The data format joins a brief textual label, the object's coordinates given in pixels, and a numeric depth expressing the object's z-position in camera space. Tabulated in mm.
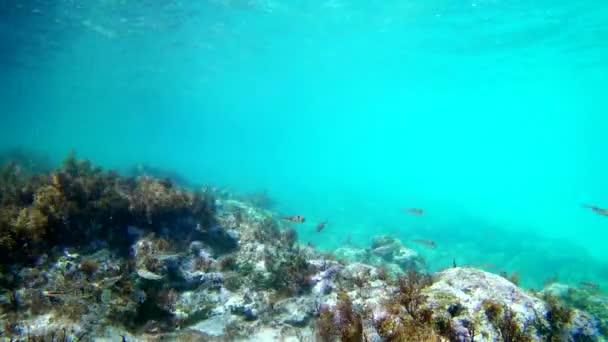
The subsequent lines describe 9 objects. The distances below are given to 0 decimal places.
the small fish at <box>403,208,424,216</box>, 10820
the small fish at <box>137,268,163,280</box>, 5812
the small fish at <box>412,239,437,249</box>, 10727
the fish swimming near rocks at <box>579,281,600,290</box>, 10211
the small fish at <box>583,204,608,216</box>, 8465
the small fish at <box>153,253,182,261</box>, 6383
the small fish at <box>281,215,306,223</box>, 7699
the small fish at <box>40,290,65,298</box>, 5141
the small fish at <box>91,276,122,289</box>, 5488
